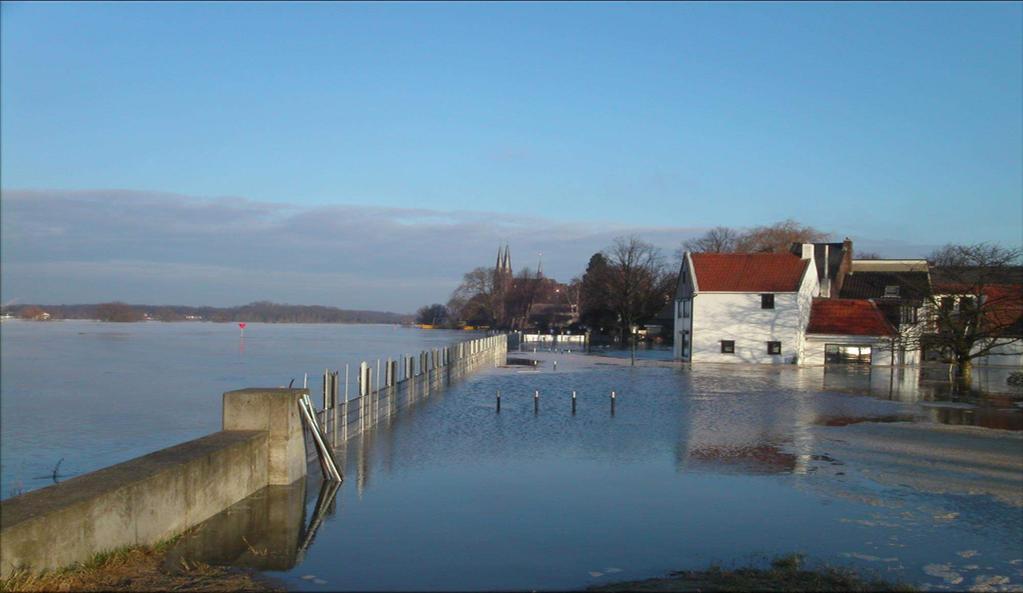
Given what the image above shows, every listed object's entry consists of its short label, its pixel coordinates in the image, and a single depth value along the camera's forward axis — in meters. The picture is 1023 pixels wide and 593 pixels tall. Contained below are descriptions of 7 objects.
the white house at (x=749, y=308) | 47.81
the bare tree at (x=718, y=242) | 94.25
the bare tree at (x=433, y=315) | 163.00
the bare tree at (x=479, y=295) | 131.50
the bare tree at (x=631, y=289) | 87.00
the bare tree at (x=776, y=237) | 86.12
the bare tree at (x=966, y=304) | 37.28
